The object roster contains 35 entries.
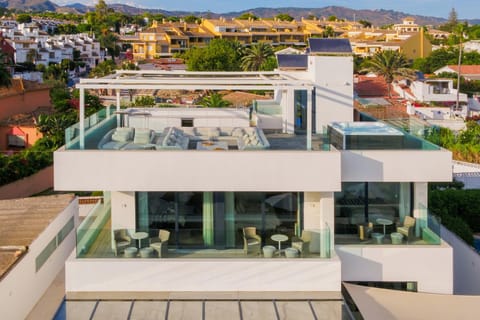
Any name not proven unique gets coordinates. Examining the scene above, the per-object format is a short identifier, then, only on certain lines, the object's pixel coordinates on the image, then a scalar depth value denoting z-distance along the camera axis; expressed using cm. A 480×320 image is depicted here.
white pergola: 1427
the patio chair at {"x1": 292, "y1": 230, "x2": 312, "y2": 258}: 1405
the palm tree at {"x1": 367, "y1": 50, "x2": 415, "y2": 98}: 8112
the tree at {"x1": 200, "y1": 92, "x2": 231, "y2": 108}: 4737
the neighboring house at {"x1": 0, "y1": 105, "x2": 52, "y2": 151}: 4972
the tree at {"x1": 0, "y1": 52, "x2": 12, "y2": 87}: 5362
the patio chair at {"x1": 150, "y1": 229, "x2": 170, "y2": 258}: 1398
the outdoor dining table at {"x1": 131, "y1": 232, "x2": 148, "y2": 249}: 1404
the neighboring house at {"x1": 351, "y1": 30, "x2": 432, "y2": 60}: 12300
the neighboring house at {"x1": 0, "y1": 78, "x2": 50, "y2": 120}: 5481
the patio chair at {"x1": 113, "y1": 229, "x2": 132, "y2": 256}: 1396
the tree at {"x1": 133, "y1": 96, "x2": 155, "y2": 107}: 5209
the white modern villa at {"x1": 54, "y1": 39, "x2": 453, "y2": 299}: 1366
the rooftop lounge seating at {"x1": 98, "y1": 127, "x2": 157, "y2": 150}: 1467
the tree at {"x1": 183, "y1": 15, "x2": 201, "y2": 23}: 19150
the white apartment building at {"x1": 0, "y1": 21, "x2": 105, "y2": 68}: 10775
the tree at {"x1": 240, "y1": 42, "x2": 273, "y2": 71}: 8988
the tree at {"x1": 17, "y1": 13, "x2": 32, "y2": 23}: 18562
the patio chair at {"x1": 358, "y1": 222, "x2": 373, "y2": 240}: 1513
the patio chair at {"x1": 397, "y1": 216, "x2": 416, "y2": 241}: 1503
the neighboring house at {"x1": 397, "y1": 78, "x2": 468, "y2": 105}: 6781
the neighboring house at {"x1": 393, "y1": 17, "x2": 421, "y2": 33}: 18911
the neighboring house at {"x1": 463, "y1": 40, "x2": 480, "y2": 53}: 12638
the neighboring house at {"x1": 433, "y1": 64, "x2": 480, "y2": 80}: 9081
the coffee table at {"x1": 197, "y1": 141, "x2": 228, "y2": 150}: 1474
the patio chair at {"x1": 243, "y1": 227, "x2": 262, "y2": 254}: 1409
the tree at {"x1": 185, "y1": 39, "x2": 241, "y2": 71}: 8696
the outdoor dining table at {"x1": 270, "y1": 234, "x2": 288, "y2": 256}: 1412
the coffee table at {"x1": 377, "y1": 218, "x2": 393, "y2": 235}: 1525
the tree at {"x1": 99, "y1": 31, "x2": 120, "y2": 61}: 14275
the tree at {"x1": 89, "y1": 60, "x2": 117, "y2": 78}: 9169
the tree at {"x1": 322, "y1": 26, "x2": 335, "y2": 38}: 16365
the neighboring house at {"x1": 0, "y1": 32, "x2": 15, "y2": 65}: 10029
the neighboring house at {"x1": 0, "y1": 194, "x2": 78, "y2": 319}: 1680
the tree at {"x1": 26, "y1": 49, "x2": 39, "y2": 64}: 10691
